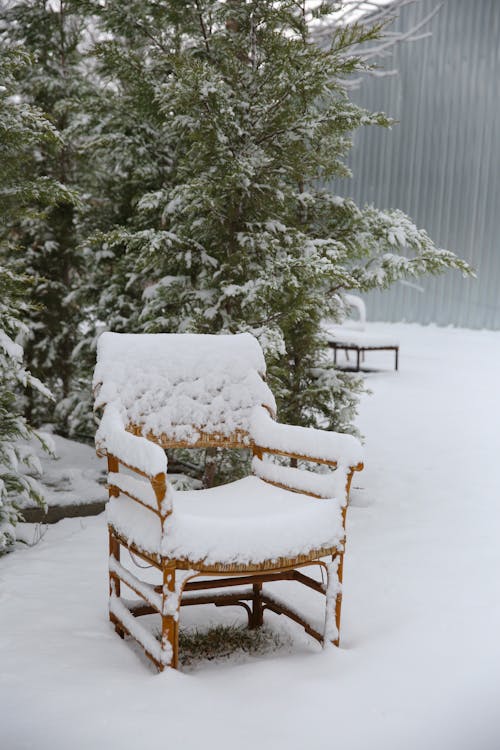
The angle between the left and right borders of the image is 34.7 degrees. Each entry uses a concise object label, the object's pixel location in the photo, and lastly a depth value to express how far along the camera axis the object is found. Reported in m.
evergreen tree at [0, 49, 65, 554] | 3.35
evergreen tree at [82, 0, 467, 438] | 4.01
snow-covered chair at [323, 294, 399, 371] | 10.02
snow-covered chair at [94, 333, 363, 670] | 2.17
